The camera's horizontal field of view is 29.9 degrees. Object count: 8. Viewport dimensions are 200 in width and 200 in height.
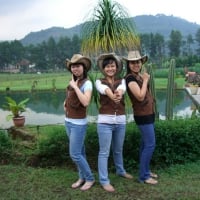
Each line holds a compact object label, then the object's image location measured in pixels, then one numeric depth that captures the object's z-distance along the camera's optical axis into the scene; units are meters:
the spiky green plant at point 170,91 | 5.67
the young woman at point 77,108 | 3.68
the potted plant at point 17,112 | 8.49
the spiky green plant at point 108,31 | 5.17
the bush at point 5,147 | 4.99
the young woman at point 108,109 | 3.70
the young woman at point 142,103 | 3.80
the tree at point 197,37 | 61.31
